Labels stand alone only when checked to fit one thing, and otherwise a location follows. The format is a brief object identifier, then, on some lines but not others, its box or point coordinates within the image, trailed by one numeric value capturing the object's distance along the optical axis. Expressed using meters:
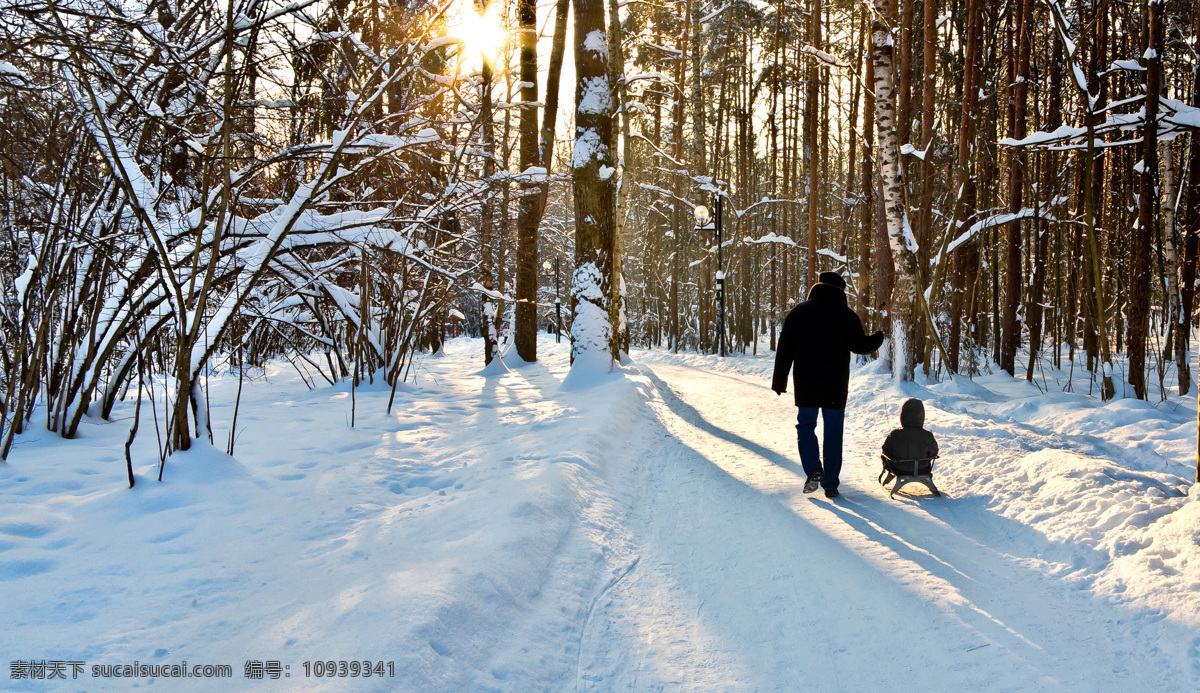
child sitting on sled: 4.95
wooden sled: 4.94
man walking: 5.10
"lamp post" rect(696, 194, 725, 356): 20.03
